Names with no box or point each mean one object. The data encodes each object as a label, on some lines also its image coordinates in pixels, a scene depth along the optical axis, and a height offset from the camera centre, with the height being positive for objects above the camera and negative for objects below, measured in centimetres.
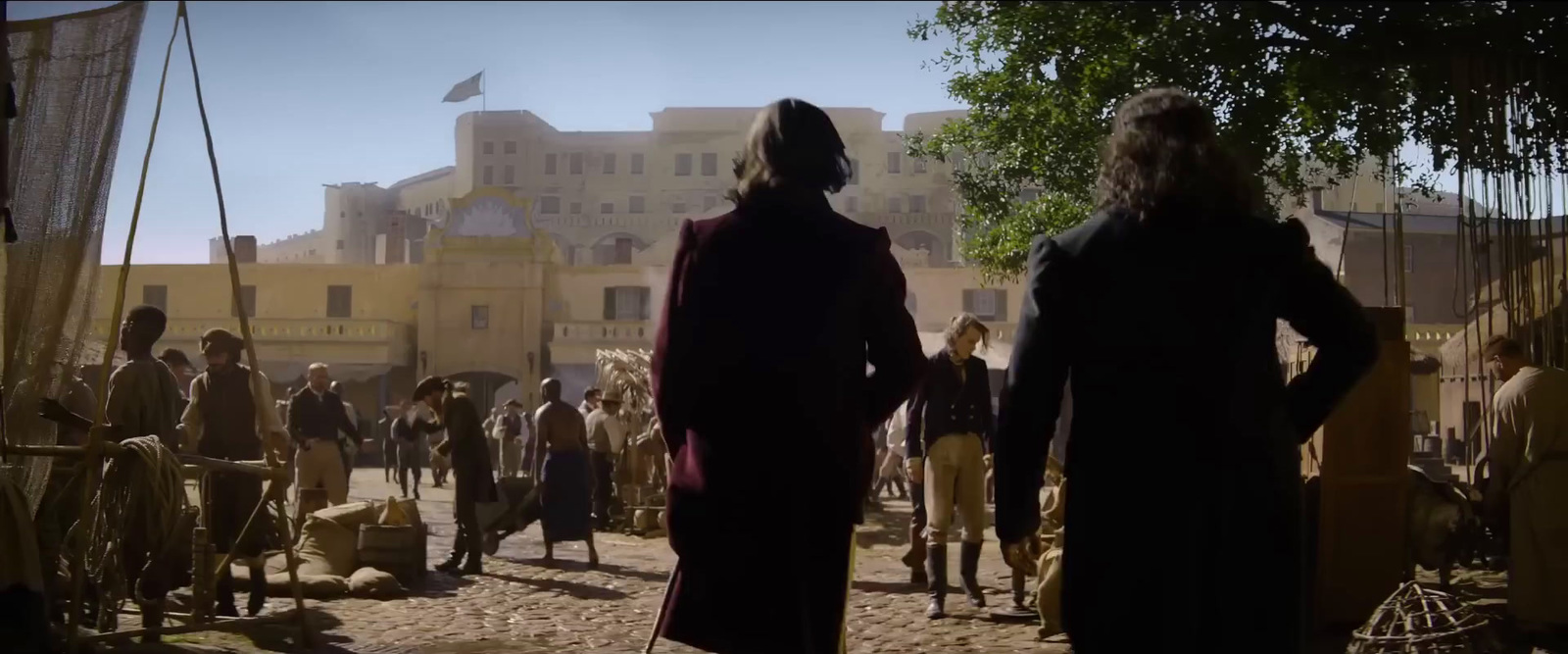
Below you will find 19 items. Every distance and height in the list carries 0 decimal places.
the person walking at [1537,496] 787 -44
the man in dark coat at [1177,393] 297 +3
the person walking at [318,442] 1336 -37
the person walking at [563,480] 1304 -67
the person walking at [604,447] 1709 -49
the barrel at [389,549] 1071 -105
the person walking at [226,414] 895 -9
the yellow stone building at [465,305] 4750 +317
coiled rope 654 -47
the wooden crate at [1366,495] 730 -41
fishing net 606 +88
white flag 6919 +1443
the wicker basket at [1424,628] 625 -91
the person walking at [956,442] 900 -21
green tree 1048 +264
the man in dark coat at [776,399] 345 +2
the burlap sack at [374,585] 1008 -124
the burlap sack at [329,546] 1065 -103
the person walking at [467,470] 1220 -55
